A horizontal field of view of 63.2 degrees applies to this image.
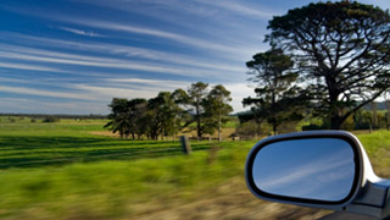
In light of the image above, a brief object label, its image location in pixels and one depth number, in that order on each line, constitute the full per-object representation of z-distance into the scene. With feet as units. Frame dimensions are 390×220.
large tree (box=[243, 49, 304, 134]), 79.66
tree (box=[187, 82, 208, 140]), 141.18
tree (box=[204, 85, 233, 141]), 137.80
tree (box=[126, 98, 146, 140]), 182.70
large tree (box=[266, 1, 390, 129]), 70.69
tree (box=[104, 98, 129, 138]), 200.24
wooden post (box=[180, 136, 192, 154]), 17.31
